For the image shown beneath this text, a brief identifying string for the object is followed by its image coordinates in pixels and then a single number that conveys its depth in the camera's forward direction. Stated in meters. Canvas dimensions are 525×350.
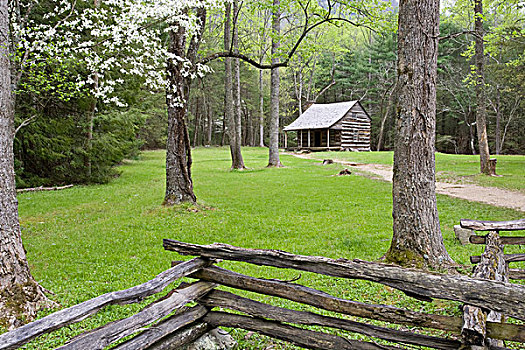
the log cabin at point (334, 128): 37.69
